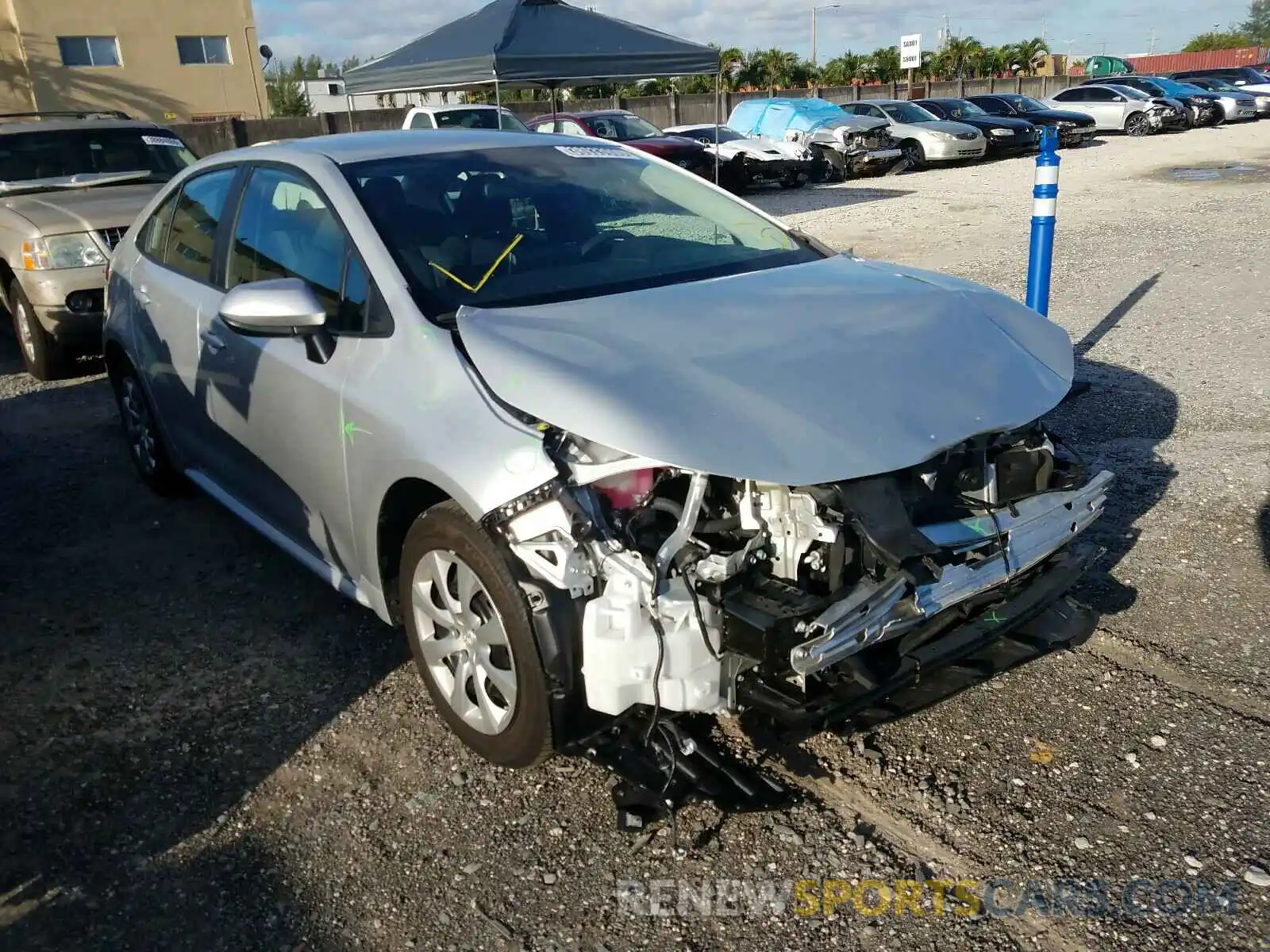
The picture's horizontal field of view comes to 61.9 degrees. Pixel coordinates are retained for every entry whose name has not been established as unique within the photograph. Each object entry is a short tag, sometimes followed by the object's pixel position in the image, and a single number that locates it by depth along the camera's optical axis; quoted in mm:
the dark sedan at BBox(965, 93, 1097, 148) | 25203
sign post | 34719
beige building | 33938
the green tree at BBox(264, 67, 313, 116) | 57312
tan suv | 7035
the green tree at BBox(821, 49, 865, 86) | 56500
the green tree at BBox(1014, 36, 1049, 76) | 57953
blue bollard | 5602
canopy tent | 13062
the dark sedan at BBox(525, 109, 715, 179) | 16766
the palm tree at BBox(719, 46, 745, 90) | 47406
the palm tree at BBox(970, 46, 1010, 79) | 57597
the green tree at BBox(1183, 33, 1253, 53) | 80875
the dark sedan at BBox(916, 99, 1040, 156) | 23109
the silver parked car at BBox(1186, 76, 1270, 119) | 30703
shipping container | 61062
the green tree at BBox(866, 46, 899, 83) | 54594
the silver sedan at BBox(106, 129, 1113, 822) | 2588
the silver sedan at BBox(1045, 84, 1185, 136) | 27906
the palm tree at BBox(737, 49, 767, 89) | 51375
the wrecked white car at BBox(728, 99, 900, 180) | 19781
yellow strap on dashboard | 3299
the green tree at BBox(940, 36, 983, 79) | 57375
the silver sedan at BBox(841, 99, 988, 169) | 21500
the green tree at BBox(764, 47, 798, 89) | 53062
